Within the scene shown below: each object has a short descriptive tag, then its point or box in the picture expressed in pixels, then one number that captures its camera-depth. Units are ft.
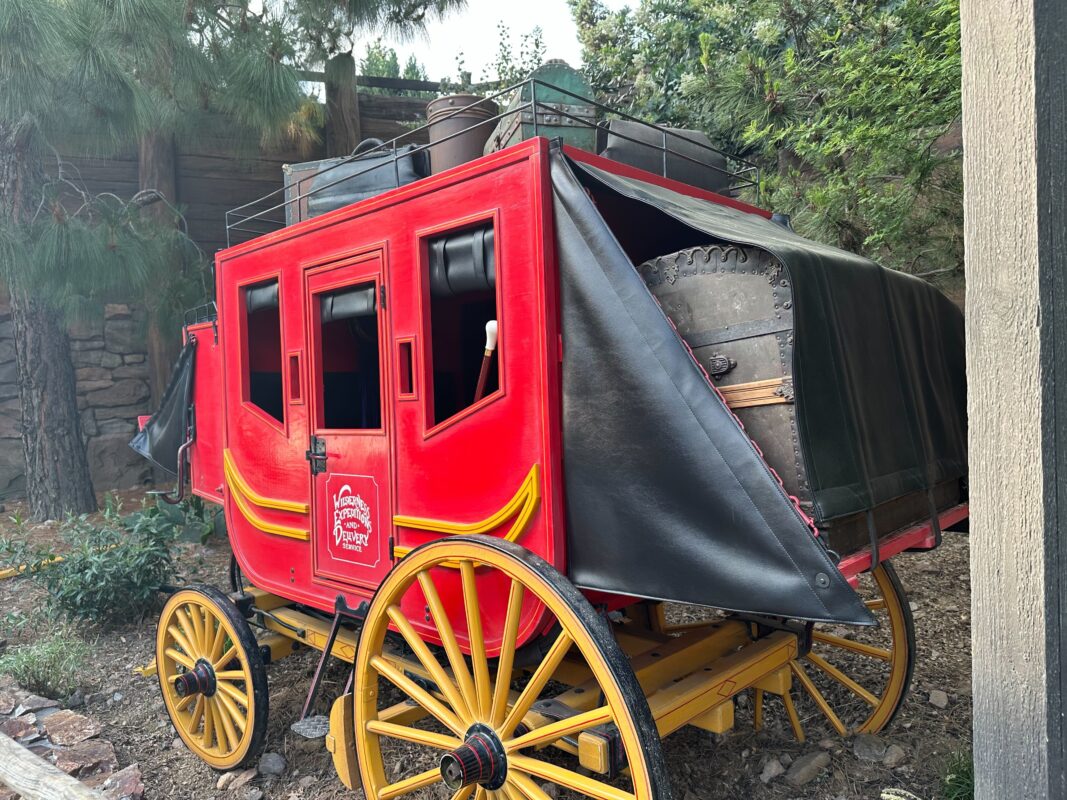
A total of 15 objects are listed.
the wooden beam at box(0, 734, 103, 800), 9.25
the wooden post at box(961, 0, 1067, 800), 5.08
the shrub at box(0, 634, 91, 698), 13.74
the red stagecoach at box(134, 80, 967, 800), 6.72
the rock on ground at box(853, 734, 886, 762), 10.79
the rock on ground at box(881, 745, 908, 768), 10.62
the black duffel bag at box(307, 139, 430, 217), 11.29
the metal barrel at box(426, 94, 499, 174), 10.87
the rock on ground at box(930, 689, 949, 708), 11.98
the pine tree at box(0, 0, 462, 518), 19.25
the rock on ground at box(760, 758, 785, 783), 10.58
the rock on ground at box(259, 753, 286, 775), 11.39
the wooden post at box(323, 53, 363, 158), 28.89
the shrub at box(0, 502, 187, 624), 16.55
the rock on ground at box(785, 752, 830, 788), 10.39
